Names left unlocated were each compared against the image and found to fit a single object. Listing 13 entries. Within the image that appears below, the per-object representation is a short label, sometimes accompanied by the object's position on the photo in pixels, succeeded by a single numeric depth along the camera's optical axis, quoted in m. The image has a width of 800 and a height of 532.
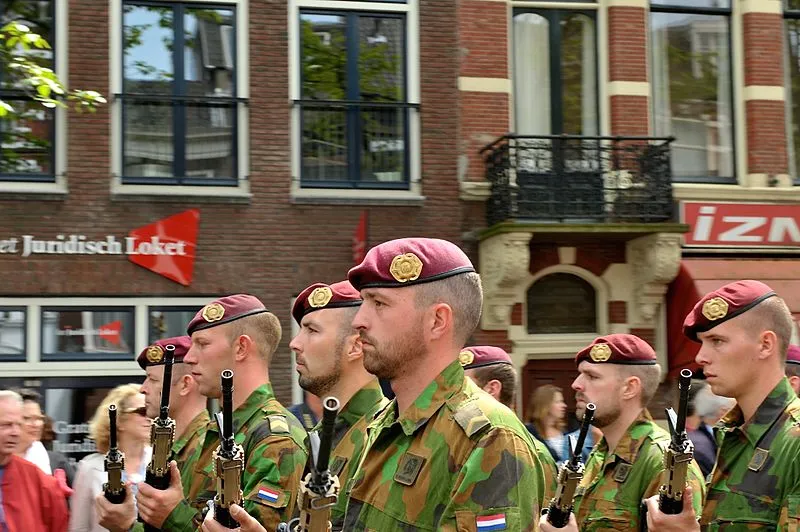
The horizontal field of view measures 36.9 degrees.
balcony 12.47
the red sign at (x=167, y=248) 11.92
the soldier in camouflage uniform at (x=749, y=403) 3.99
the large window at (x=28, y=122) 11.97
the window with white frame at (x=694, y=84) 13.67
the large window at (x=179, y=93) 12.34
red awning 12.69
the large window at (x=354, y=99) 12.70
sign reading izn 13.08
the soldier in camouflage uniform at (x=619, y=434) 5.25
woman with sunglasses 6.17
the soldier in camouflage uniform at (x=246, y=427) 4.43
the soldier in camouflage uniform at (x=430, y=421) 3.02
